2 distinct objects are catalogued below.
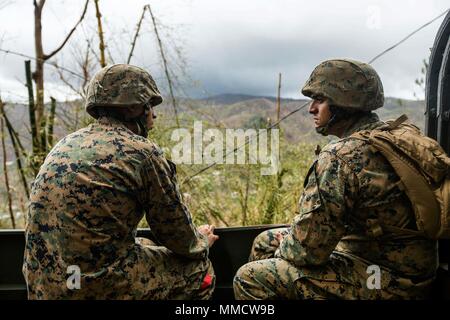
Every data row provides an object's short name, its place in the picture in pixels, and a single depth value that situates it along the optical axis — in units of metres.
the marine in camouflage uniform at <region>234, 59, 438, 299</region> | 1.99
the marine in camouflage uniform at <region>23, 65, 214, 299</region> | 1.96
